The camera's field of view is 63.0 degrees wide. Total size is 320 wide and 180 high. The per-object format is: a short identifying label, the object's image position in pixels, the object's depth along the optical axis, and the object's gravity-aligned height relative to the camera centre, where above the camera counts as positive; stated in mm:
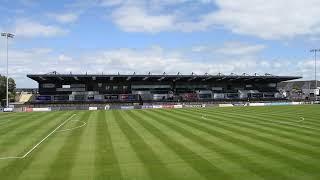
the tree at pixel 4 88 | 81520 +2671
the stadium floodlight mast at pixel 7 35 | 55060 +12823
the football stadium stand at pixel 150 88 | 70588 +2009
